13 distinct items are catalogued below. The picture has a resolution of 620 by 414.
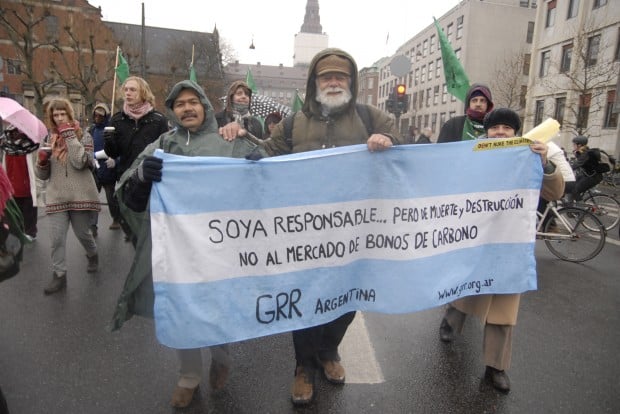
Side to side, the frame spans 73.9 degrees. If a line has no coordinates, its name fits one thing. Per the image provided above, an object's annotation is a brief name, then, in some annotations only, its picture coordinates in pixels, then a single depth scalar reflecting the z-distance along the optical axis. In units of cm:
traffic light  1379
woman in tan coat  271
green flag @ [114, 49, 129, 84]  800
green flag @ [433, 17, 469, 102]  456
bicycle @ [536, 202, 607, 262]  562
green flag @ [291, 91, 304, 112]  805
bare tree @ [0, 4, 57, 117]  2166
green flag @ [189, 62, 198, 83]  819
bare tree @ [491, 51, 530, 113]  3016
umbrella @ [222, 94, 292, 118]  677
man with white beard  262
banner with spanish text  217
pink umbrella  295
